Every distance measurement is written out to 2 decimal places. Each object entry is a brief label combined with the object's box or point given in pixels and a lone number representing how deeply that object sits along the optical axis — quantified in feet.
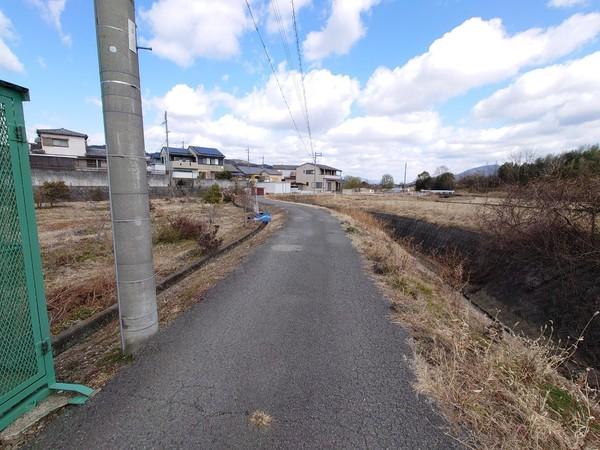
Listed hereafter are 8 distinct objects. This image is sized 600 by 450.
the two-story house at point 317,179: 227.20
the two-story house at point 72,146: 128.88
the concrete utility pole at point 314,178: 223.88
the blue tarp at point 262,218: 49.93
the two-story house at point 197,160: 191.93
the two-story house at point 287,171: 275.92
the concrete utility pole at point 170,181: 104.27
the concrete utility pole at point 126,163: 8.86
